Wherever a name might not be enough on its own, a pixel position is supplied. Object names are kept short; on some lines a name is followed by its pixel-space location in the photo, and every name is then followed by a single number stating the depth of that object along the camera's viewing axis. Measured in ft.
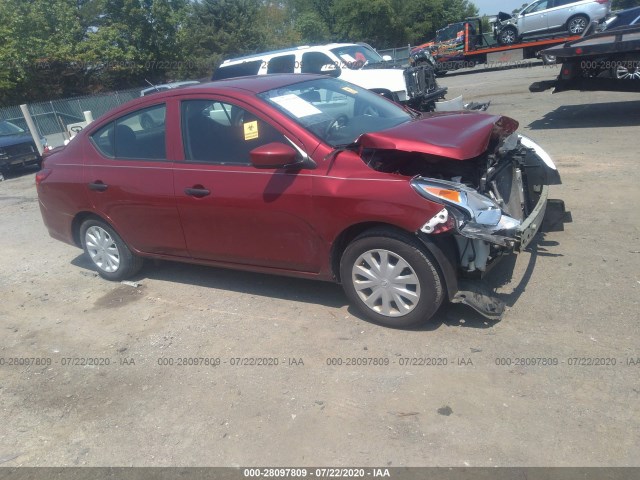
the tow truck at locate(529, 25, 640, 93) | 31.86
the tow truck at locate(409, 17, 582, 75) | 72.18
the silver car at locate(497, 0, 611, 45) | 69.10
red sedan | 12.91
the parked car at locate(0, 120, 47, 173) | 48.21
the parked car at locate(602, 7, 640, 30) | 45.14
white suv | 41.60
